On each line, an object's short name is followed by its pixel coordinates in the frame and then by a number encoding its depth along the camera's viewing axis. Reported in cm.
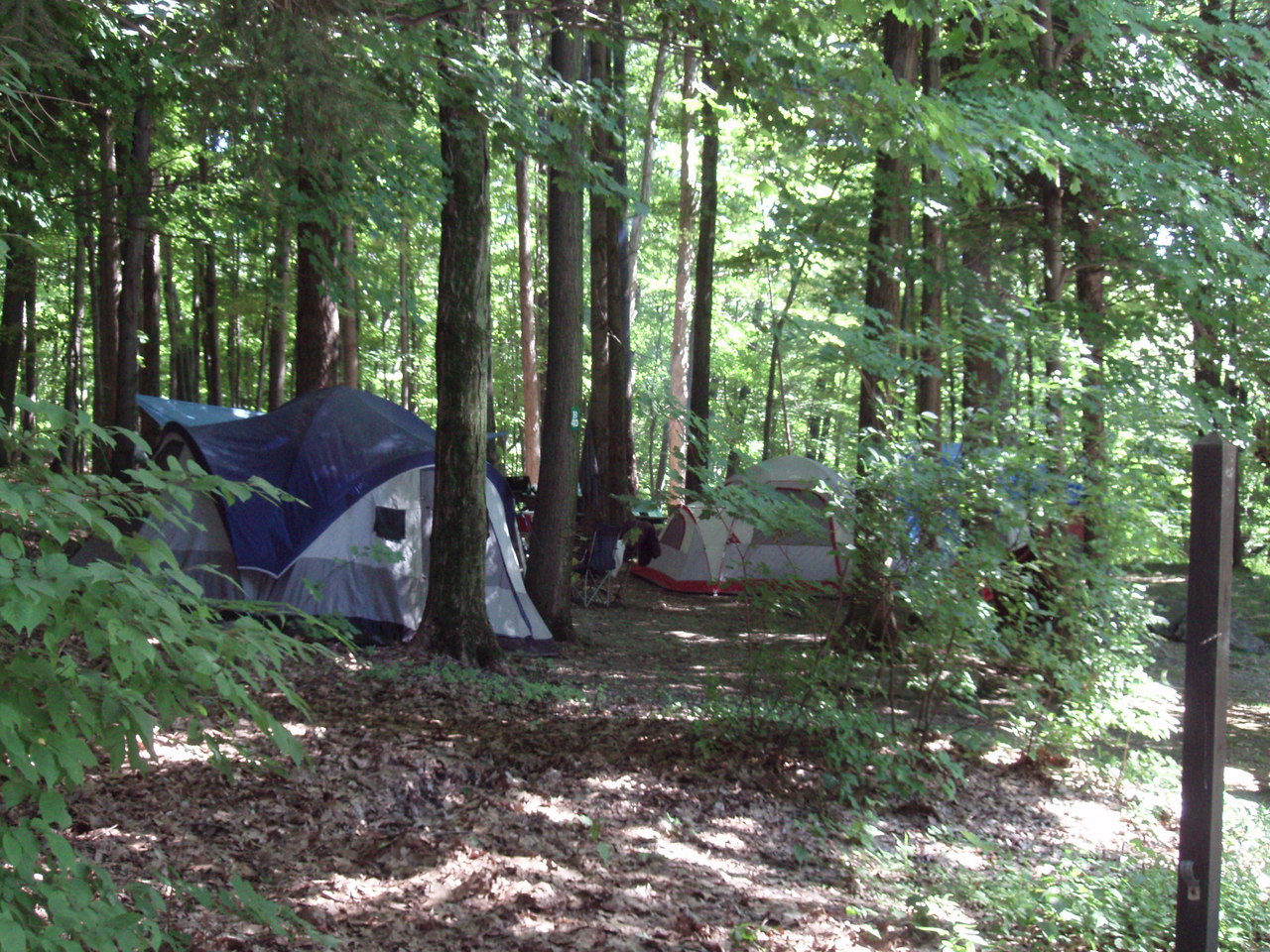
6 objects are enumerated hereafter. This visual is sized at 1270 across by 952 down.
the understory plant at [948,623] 523
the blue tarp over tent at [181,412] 1315
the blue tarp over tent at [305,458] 782
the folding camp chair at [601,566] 1137
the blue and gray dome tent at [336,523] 785
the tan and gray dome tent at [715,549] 1308
